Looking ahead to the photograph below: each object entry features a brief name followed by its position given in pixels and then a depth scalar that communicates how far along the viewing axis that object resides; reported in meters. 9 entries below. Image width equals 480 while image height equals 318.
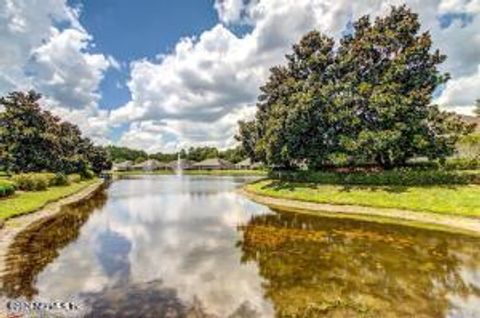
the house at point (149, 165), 191.50
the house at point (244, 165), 143.36
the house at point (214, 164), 156.38
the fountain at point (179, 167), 178.40
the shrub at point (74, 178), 59.05
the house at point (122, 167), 190.38
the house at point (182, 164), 182.90
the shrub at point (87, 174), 81.02
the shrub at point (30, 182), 39.12
